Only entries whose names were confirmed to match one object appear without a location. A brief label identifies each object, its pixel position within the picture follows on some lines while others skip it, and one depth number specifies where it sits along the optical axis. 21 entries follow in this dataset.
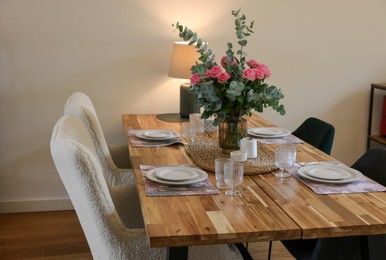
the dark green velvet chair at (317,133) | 2.95
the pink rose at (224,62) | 2.31
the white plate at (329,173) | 2.12
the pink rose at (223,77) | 2.21
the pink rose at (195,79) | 2.28
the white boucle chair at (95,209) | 1.77
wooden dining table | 1.63
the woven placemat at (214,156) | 2.25
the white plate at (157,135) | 2.73
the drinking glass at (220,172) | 1.98
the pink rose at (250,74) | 2.20
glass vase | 2.39
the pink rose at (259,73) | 2.22
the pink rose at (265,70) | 2.25
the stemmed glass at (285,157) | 2.15
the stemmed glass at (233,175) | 1.94
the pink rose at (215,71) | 2.23
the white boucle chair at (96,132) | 2.59
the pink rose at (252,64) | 2.28
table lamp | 3.39
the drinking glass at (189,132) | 2.73
